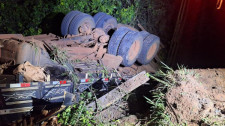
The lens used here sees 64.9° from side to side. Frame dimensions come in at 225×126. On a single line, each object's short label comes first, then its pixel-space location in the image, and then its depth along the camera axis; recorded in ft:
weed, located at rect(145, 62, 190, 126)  7.79
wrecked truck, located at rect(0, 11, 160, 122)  8.94
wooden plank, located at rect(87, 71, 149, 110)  10.26
